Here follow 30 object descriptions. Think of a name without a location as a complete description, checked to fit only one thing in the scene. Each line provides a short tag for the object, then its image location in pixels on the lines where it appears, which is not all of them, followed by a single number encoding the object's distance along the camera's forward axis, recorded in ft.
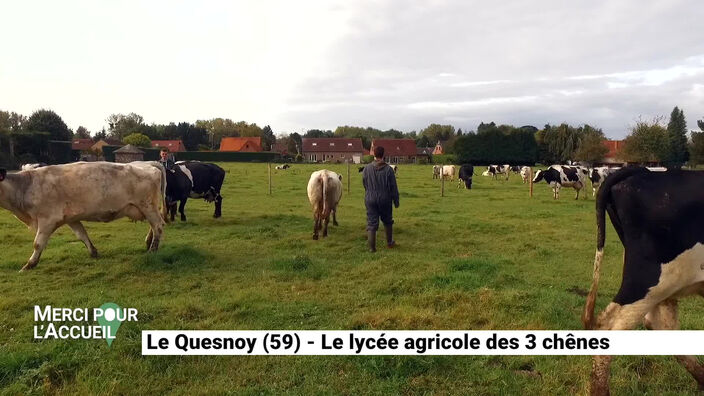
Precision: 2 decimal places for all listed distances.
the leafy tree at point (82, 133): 363.15
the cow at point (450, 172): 103.34
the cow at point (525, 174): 102.91
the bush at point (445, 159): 212.84
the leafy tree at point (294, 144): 334.87
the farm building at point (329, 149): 293.02
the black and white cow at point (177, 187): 38.60
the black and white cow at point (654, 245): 10.24
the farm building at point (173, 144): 286.42
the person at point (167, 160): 40.25
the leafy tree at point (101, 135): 331.59
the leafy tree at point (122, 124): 324.60
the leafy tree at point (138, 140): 264.31
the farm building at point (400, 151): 278.67
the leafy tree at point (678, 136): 200.85
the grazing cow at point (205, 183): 42.09
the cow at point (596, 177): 70.38
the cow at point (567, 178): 64.85
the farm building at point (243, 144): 292.40
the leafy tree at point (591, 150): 193.88
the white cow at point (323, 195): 32.60
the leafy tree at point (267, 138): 331.30
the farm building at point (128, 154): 194.29
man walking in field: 27.53
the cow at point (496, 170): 116.47
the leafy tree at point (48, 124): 195.93
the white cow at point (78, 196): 23.09
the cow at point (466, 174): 83.30
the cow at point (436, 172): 112.88
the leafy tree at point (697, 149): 177.53
